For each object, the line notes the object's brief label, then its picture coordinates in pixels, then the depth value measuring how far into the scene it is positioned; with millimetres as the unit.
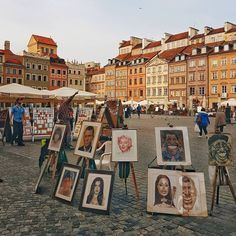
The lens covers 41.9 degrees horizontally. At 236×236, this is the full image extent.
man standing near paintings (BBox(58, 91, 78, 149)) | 9891
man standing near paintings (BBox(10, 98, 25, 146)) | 12078
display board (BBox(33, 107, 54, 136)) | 13461
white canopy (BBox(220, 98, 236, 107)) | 35125
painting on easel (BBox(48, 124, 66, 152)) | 5727
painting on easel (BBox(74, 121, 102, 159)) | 5078
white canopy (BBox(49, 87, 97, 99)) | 15793
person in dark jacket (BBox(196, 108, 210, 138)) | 16062
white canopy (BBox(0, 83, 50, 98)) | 13742
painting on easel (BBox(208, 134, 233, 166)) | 4680
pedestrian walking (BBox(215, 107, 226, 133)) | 13194
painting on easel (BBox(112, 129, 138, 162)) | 4977
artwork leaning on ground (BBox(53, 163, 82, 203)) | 4902
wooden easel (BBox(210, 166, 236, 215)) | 4684
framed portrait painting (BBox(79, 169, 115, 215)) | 4562
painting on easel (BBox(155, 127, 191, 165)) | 4770
